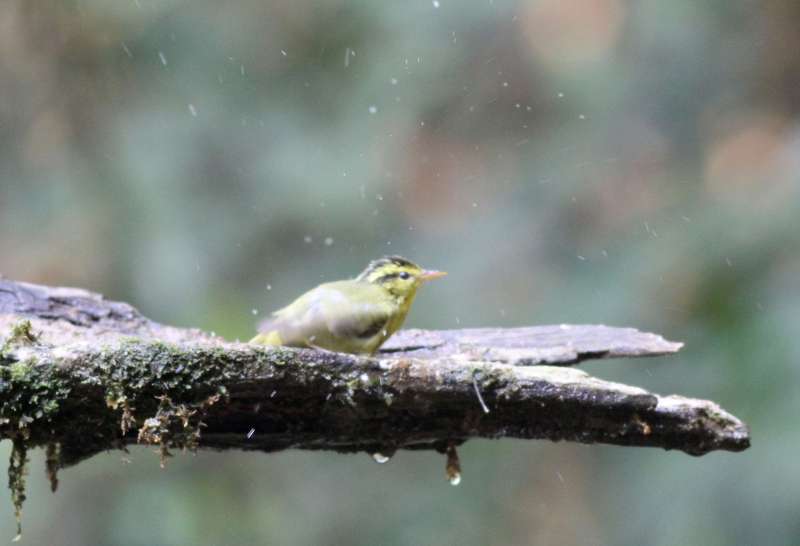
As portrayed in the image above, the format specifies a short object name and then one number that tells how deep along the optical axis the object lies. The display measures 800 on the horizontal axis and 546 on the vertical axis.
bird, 7.26
